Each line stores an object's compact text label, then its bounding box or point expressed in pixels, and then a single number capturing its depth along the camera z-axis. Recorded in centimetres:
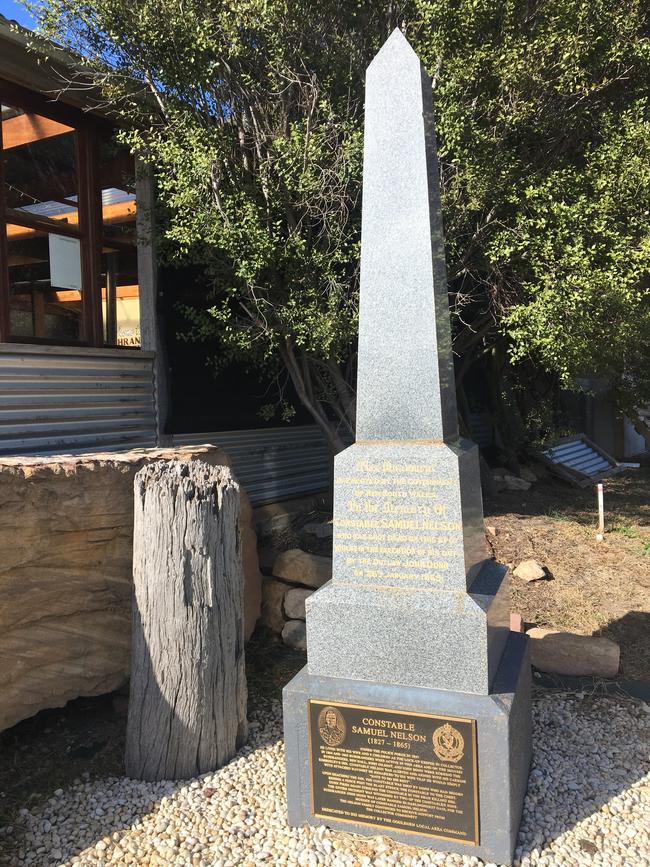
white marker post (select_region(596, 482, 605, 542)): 726
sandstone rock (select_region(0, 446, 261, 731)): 363
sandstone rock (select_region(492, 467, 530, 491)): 990
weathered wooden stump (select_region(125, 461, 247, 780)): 354
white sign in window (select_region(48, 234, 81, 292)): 613
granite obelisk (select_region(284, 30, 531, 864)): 291
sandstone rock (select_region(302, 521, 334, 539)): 656
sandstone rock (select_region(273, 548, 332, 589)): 548
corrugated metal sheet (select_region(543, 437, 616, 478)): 1237
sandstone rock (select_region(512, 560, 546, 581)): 599
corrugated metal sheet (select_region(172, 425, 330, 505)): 764
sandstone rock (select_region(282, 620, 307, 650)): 523
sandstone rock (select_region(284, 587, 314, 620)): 542
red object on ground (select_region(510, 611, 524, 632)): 473
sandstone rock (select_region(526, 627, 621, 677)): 454
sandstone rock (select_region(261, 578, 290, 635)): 549
